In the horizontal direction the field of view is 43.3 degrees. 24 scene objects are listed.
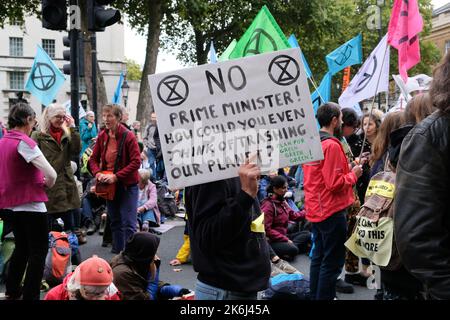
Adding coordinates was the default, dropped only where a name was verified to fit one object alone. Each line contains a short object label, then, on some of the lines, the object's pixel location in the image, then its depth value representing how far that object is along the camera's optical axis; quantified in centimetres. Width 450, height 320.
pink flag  643
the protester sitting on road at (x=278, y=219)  711
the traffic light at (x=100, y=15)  741
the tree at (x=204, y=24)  2289
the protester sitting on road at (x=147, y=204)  866
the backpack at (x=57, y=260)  591
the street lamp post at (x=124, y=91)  2448
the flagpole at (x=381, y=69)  605
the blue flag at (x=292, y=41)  945
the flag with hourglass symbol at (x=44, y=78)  979
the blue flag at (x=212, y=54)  697
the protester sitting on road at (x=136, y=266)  453
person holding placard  261
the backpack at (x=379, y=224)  342
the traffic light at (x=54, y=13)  688
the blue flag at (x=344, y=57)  1005
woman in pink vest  475
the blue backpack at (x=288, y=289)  532
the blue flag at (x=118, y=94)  1501
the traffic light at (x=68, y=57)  858
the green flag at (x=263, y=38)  488
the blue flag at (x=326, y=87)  916
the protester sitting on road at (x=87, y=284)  360
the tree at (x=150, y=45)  2266
